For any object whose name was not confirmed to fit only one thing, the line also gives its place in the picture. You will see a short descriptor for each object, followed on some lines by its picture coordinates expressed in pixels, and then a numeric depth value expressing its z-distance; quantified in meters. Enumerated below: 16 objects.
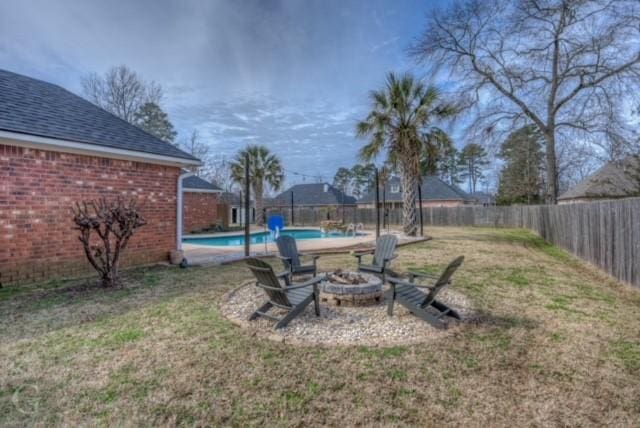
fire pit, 4.75
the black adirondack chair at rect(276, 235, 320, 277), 5.87
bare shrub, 5.55
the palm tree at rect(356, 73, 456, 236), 12.93
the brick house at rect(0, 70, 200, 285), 5.71
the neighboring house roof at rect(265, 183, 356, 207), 36.09
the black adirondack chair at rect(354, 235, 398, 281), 5.79
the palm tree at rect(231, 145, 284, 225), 24.08
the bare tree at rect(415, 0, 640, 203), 14.16
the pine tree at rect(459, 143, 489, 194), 46.17
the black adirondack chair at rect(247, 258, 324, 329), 3.87
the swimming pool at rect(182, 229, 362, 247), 14.57
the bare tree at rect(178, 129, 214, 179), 31.41
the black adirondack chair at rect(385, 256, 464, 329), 3.94
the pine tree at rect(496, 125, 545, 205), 29.22
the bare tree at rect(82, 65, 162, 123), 23.38
